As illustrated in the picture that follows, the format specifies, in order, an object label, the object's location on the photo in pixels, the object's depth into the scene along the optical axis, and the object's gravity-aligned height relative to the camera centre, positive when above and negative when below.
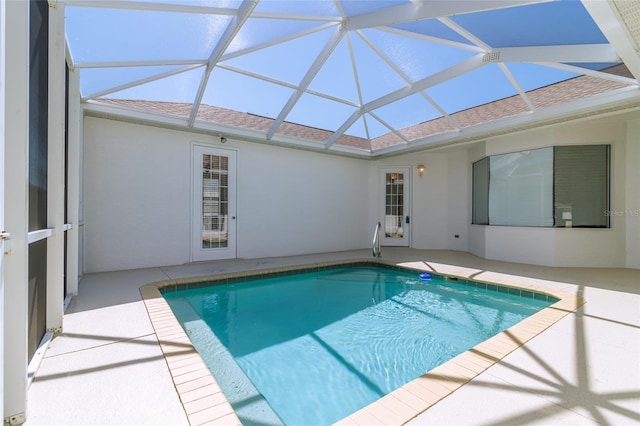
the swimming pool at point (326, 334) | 2.28 -1.39
